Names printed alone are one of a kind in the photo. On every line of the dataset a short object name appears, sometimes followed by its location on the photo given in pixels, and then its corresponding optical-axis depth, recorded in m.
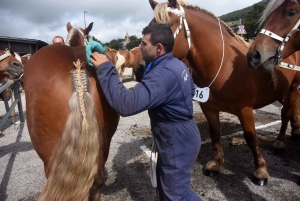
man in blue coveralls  1.43
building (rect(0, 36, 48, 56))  14.01
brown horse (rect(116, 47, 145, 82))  2.29
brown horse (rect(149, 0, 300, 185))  2.40
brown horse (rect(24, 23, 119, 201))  1.43
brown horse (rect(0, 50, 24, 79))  3.78
